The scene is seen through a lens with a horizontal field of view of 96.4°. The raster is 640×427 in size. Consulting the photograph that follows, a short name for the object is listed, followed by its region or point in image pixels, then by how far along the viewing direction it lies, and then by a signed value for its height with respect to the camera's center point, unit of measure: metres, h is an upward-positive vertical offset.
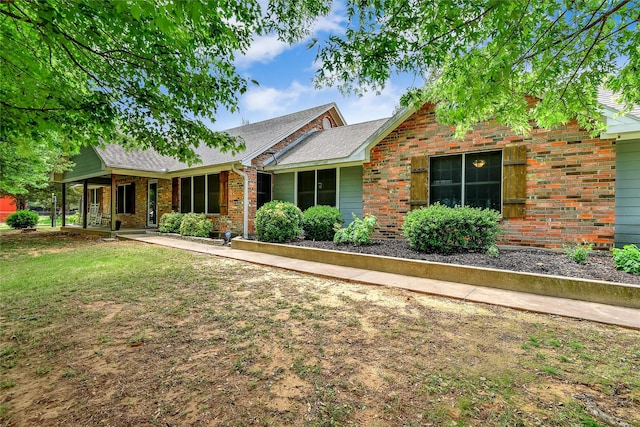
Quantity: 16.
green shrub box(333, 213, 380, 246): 7.26 -0.60
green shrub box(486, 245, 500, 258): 5.83 -0.84
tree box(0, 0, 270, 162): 3.04 +1.76
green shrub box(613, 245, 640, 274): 4.52 -0.78
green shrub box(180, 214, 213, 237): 10.96 -0.68
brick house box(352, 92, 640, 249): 5.67 +0.82
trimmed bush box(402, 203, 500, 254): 6.10 -0.42
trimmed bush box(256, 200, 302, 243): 8.27 -0.41
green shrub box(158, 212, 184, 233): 12.05 -0.61
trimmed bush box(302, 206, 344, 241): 8.48 -0.38
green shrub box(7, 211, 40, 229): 16.14 -0.75
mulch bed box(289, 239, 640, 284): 4.52 -0.95
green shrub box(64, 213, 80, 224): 20.22 -0.91
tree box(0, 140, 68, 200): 12.28 +1.84
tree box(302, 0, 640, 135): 3.09 +1.93
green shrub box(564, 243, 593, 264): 5.18 -0.79
